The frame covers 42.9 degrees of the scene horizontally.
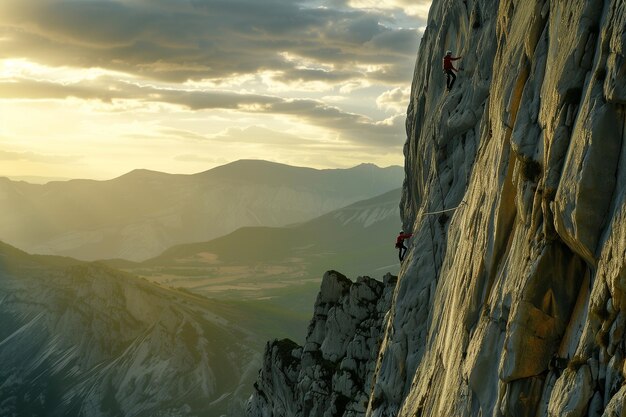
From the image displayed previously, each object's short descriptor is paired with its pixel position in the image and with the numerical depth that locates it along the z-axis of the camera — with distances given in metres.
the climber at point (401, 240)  51.71
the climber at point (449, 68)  41.47
